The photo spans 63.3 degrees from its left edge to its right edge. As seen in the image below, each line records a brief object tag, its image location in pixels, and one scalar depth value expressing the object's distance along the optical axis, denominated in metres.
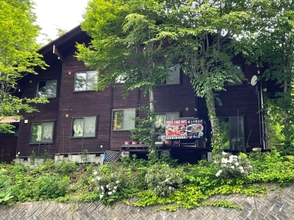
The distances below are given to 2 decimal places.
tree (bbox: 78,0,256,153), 8.66
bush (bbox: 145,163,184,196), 7.08
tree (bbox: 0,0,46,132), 10.54
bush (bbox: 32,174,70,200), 8.04
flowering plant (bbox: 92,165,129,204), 7.39
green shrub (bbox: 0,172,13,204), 8.02
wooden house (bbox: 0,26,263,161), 10.91
